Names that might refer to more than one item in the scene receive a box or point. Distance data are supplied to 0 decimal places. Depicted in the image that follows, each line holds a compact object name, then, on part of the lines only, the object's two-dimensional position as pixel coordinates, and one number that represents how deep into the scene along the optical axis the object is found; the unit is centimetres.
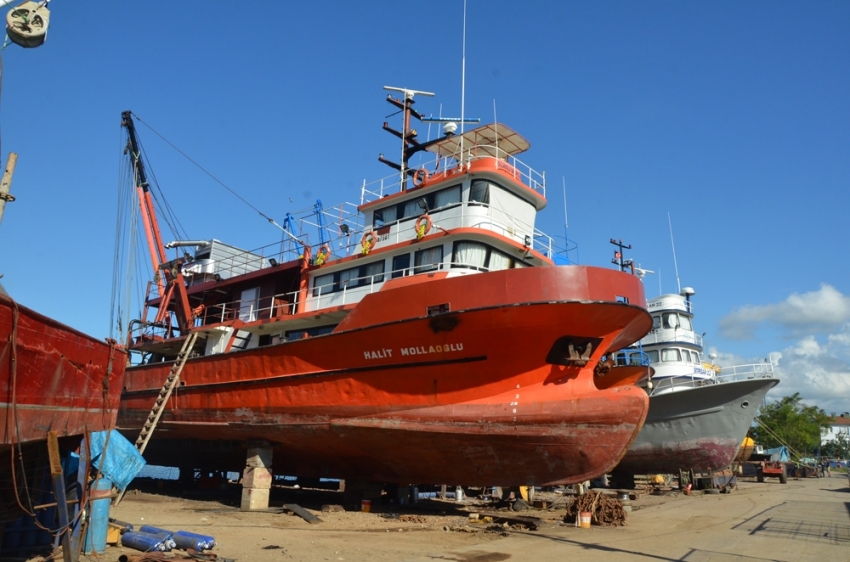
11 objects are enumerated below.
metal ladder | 1480
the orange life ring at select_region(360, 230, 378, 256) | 1432
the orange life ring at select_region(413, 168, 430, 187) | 1495
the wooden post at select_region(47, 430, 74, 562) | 560
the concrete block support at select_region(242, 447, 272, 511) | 1300
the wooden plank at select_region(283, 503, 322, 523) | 1180
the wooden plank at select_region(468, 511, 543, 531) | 1110
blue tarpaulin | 731
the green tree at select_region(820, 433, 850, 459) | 8388
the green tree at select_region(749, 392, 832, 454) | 5834
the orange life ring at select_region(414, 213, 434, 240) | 1321
